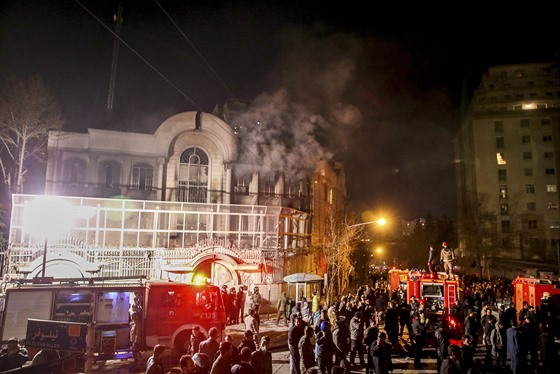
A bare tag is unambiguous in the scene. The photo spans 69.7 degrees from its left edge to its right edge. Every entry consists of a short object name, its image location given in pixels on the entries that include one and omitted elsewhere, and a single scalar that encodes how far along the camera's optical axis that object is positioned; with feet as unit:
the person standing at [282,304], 62.59
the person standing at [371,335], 36.29
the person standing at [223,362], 22.86
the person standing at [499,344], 40.60
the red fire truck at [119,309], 36.83
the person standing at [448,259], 61.46
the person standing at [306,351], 31.96
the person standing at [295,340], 34.35
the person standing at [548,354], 33.50
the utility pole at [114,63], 123.40
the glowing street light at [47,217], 73.97
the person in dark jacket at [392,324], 46.60
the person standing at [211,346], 27.92
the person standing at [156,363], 21.01
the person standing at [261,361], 25.37
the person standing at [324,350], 33.37
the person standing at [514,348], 34.71
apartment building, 188.03
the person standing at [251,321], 43.98
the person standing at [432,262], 63.26
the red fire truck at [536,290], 58.10
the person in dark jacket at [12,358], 25.91
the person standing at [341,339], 36.14
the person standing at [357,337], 39.42
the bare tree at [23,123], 90.99
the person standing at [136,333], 39.11
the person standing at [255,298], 57.22
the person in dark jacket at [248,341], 28.68
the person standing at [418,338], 40.60
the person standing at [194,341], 35.12
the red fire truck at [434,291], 55.83
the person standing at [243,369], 21.53
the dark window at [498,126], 202.89
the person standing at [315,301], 60.85
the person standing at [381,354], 31.73
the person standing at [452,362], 25.13
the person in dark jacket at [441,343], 33.40
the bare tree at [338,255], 101.30
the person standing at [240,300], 60.44
